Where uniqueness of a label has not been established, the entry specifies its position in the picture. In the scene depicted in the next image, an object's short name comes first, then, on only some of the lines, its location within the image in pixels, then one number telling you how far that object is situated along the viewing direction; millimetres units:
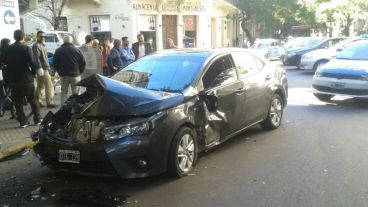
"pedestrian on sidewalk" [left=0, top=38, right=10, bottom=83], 10123
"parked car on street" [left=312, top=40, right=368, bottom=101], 10914
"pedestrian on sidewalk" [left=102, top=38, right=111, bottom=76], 12953
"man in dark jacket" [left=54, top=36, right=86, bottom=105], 10359
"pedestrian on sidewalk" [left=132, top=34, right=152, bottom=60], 14180
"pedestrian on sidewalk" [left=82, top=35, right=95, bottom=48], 12227
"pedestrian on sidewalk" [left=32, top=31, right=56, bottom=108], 10914
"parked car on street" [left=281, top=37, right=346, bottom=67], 23434
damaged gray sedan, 5320
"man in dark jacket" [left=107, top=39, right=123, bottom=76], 12055
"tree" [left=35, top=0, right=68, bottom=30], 26672
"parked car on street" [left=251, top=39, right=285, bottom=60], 30625
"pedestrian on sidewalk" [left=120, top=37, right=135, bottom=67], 12590
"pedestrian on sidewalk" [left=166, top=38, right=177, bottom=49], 16497
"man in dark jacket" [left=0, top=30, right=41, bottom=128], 8758
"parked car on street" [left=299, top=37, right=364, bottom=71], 19906
